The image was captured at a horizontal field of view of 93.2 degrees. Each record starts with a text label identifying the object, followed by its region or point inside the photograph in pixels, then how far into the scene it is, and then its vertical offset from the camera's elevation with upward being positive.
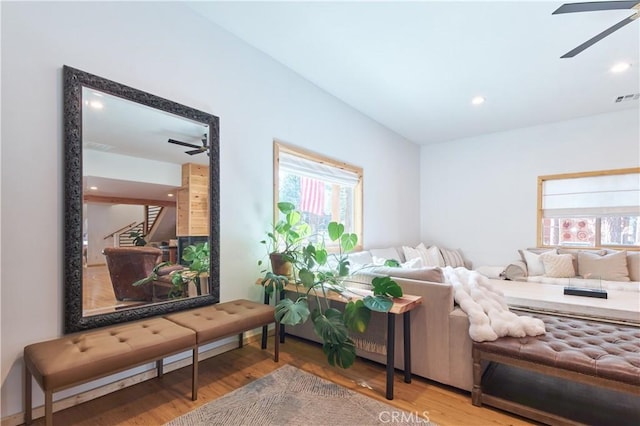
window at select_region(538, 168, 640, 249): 4.49 +0.08
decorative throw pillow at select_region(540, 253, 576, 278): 4.47 -0.77
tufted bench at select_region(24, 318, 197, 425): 1.47 -0.76
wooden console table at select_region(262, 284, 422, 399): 2.08 -0.80
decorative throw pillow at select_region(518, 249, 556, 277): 4.78 -0.79
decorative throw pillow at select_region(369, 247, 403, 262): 4.52 -0.60
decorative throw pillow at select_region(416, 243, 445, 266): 5.12 -0.72
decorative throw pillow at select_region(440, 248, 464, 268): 5.45 -0.80
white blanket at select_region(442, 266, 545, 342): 2.01 -0.70
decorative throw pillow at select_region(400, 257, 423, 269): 3.45 -0.57
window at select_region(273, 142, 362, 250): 3.56 +0.36
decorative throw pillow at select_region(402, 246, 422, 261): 5.09 -0.66
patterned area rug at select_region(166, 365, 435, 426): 1.81 -1.24
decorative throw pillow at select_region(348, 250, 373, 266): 3.96 -0.58
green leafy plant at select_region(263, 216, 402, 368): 2.17 -0.67
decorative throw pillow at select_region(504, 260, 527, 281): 4.77 -0.91
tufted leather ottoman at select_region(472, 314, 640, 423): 1.64 -0.84
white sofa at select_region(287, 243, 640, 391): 2.16 -0.90
